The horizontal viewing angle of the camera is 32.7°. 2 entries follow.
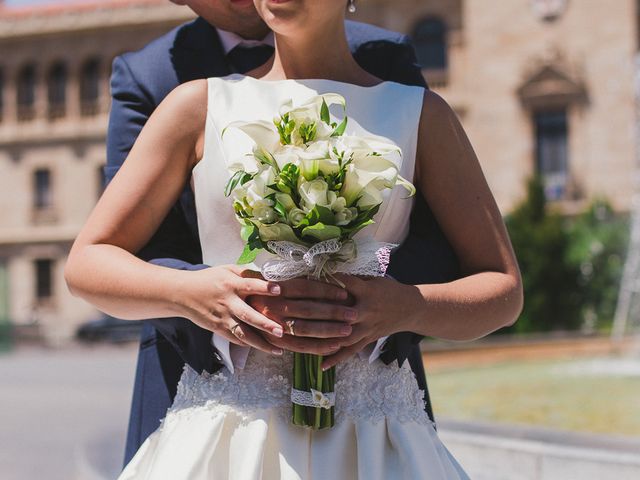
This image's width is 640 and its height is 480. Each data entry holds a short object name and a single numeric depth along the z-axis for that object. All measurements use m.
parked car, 30.64
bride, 1.96
